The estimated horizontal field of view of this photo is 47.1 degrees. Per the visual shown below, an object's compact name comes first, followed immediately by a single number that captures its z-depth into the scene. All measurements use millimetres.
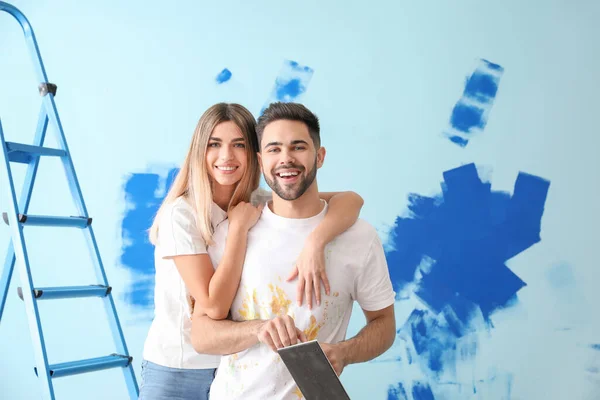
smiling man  1512
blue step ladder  2273
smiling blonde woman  1814
